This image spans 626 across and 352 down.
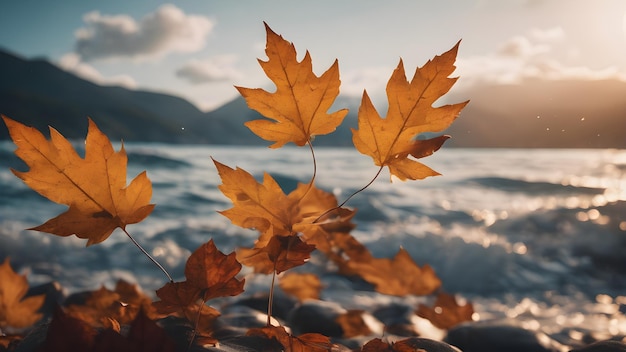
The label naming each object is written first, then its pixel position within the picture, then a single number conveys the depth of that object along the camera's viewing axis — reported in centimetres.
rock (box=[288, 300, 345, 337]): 135
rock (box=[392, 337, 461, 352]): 62
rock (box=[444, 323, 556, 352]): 117
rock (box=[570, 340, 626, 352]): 72
